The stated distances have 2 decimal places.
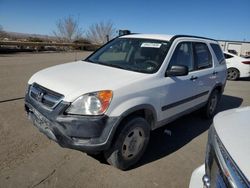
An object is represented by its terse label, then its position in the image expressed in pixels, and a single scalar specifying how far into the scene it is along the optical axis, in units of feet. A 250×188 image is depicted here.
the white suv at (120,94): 7.36
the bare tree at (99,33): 125.93
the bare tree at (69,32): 114.27
